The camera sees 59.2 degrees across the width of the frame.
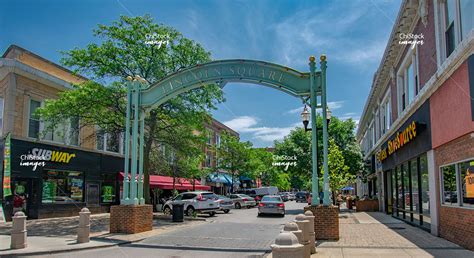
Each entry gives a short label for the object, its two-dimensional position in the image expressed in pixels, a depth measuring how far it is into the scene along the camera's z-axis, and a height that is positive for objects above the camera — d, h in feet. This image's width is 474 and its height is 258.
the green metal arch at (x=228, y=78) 45.88 +11.76
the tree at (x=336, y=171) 91.35 +2.07
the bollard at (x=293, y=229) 24.41 -2.87
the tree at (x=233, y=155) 163.31 +9.82
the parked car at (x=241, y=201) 123.33 -6.15
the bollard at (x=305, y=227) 29.39 -3.60
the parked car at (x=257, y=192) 151.46 -4.35
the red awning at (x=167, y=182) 105.29 -0.65
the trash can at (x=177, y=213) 68.44 -5.40
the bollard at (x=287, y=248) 16.75 -2.71
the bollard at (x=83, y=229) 41.22 -4.84
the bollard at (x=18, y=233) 37.81 -4.85
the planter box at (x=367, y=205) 97.86 -5.82
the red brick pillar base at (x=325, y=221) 40.86 -4.00
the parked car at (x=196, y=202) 87.04 -4.70
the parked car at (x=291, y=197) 239.73 -10.09
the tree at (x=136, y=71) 68.18 +18.37
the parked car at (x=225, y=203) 94.39 -5.45
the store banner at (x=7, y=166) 59.88 +1.96
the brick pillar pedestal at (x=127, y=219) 48.11 -4.52
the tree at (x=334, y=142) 108.47 +8.84
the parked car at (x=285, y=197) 211.25 -8.82
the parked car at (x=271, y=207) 85.71 -5.53
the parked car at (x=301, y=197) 192.48 -7.74
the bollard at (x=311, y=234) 34.11 -4.39
